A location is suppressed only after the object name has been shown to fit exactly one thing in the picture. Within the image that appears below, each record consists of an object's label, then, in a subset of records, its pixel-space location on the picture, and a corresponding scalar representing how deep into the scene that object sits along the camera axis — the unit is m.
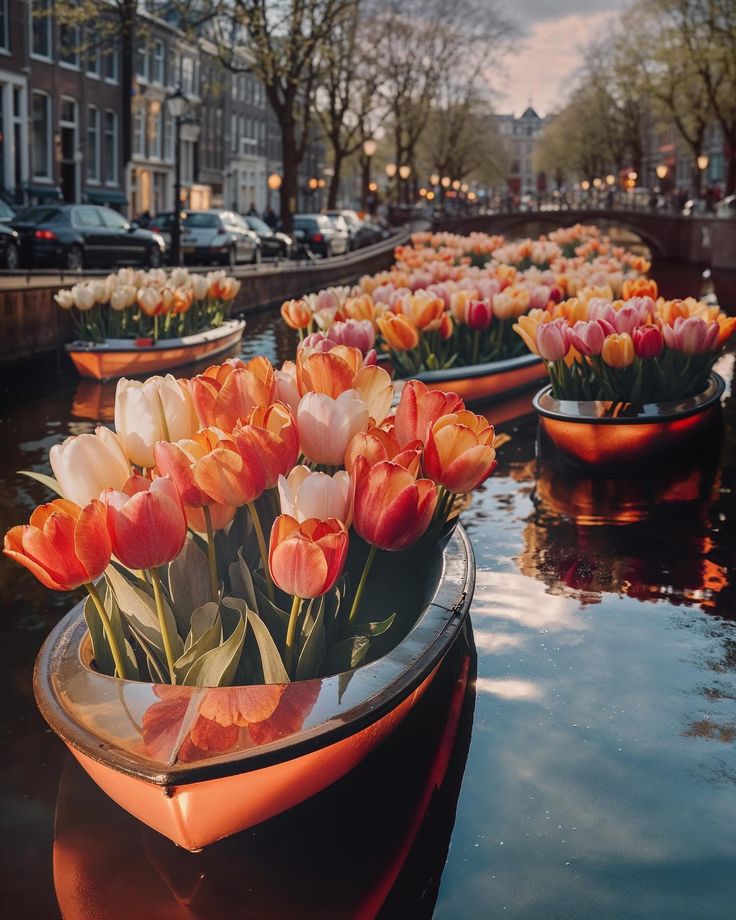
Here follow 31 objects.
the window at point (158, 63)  45.59
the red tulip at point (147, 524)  2.24
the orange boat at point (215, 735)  2.36
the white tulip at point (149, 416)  2.62
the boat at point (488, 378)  8.92
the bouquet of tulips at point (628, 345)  6.34
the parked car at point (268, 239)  30.40
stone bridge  35.66
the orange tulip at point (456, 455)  2.67
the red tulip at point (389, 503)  2.40
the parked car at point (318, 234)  34.22
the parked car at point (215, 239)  25.86
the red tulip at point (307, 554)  2.23
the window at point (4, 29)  31.30
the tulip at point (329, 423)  2.62
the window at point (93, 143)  38.56
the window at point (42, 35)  33.34
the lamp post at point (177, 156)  19.70
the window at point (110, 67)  39.21
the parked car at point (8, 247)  19.41
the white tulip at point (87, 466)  2.40
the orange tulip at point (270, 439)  2.42
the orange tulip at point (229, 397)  2.72
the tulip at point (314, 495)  2.36
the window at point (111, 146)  40.47
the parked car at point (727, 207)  35.22
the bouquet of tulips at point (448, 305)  6.27
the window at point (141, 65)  43.06
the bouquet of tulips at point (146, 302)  10.74
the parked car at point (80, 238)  21.02
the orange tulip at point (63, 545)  2.22
